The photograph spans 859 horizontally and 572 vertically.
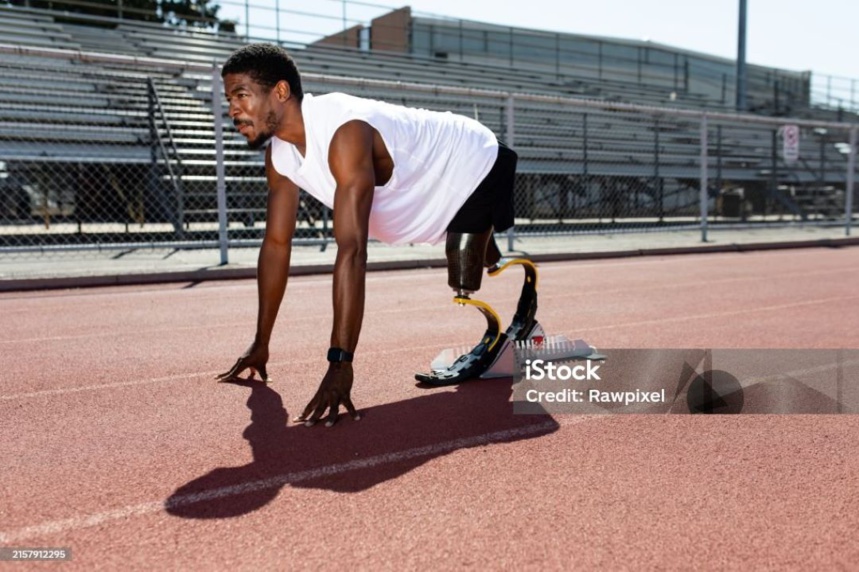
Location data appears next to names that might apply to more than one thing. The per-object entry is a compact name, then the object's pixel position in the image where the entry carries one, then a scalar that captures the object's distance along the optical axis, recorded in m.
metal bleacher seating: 12.12
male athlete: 3.16
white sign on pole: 14.30
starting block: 4.02
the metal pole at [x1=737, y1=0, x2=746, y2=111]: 25.52
